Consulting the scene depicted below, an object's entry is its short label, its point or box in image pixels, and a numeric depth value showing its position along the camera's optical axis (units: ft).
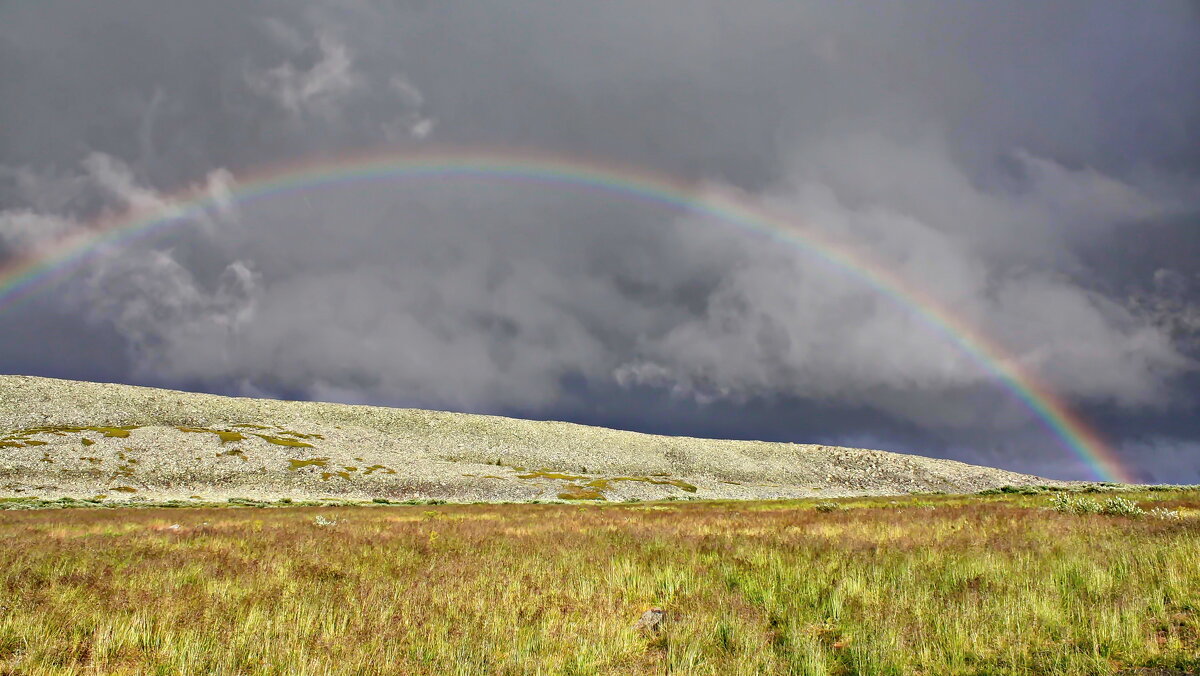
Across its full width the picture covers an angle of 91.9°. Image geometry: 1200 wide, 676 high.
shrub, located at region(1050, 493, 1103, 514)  69.51
